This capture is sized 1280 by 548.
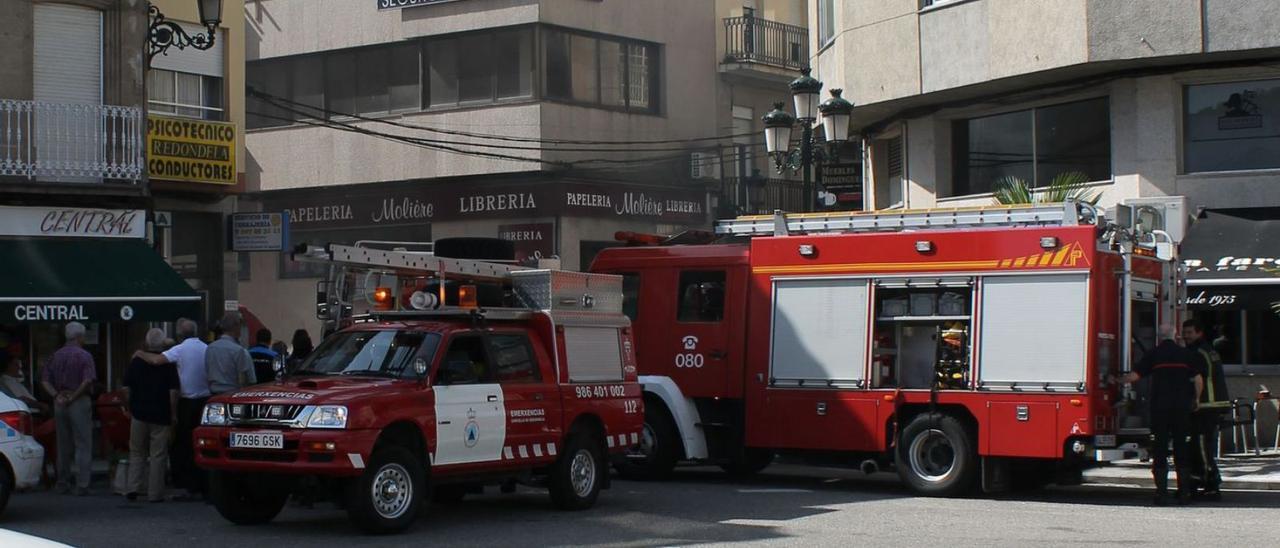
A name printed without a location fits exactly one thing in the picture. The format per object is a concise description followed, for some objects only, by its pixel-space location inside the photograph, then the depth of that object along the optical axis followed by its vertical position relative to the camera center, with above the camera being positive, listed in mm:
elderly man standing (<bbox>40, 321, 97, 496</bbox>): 15531 -979
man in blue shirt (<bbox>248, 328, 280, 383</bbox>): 15711 -596
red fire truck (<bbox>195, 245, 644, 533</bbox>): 11859 -791
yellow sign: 22281 +2236
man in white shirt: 14641 -803
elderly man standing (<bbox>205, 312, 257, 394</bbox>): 14570 -576
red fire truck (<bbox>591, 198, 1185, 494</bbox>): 14727 -394
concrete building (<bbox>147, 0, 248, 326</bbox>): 22703 +2224
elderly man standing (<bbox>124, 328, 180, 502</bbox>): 14664 -999
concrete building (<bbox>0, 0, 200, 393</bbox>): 19312 +1607
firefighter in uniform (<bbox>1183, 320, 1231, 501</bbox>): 15125 -1222
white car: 13172 -1251
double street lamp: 20688 +2381
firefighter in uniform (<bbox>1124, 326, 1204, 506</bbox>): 14523 -992
